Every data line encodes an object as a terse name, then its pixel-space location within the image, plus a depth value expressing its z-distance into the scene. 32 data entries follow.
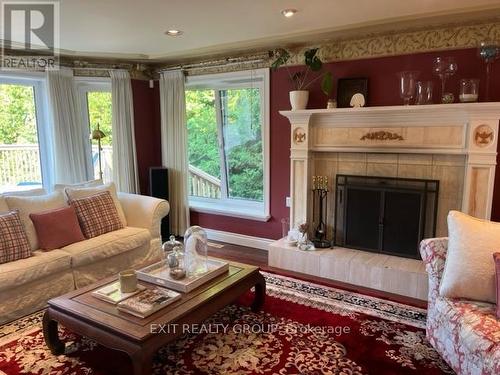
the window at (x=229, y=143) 4.37
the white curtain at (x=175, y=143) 4.78
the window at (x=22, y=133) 4.07
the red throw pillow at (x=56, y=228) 3.05
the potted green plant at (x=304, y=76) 3.62
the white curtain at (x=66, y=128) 4.23
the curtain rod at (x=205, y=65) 4.19
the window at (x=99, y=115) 4.71
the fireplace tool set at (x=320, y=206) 3.86
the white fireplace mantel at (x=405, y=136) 3.03
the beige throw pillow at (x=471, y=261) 2.02
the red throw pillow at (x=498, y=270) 1.91
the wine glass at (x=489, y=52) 2.89
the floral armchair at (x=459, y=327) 1.70
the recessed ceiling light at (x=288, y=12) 2.85
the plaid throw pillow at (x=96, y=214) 3.36
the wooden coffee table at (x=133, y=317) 1.83
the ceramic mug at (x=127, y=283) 2.26
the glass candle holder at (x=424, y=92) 3.25
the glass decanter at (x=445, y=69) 3.09
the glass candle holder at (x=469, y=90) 3.02
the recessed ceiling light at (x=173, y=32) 3.41
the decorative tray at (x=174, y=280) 2.30
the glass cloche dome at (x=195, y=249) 2.55
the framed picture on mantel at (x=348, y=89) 3.57
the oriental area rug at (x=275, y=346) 2.18
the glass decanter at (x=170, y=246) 2.60
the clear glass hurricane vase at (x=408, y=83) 3.23
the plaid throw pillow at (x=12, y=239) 2.72
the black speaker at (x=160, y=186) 4.78
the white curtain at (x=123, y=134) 4.71
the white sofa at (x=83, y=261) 2.65
